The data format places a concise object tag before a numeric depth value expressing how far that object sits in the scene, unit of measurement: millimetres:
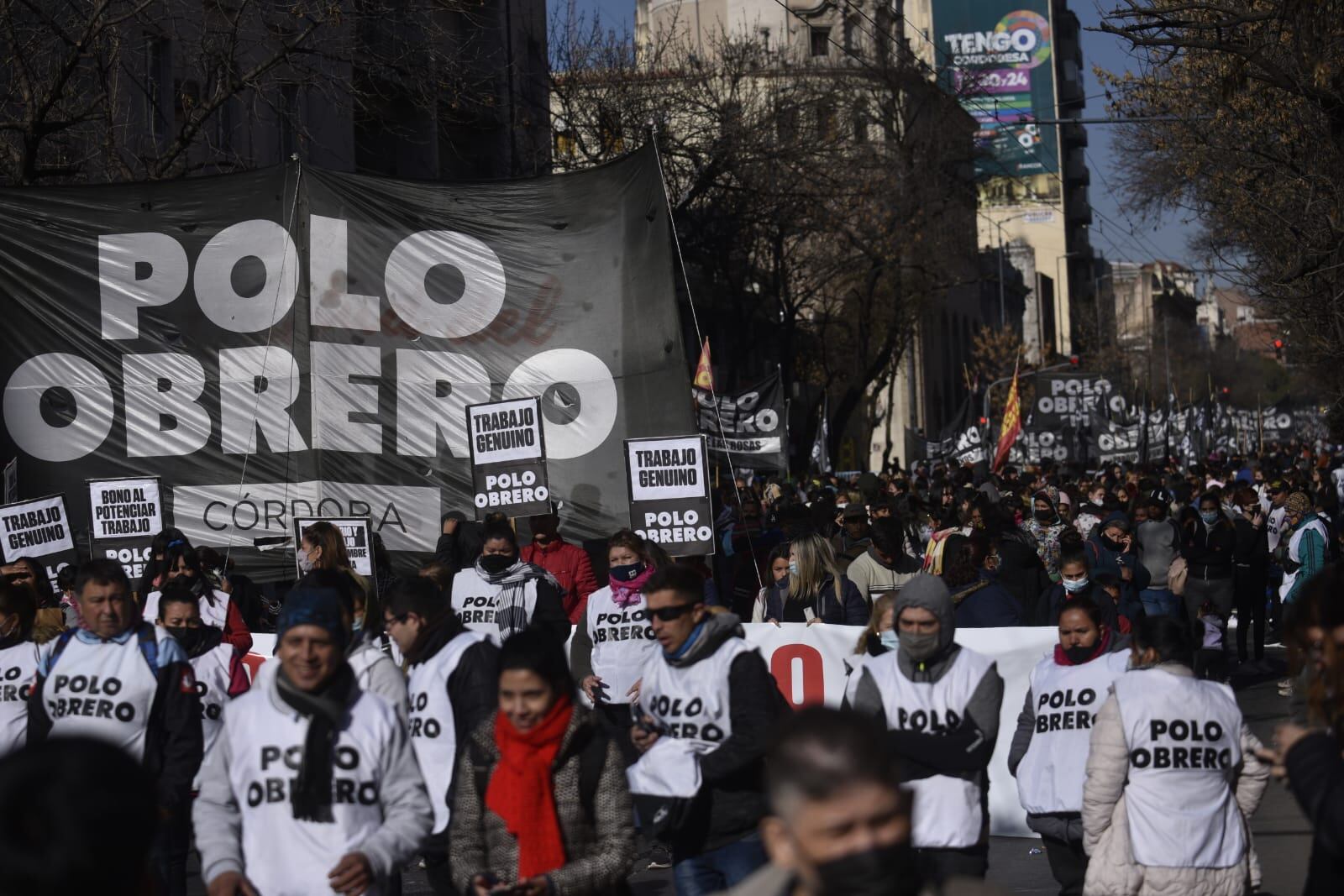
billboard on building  115938
